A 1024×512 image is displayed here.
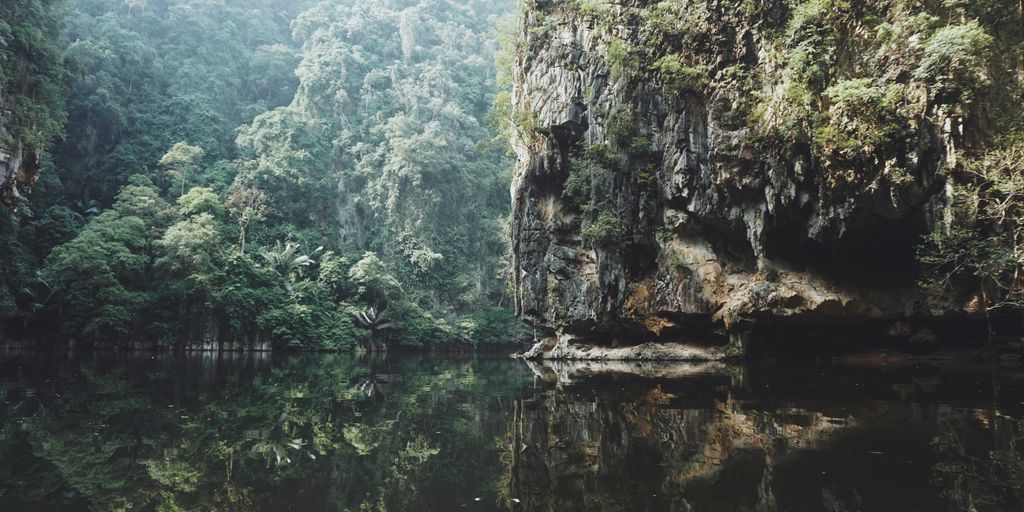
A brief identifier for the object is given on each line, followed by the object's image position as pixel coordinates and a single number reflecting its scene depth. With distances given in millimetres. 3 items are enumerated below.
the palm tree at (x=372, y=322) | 33125
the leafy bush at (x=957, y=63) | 10195
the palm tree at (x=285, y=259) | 32656
